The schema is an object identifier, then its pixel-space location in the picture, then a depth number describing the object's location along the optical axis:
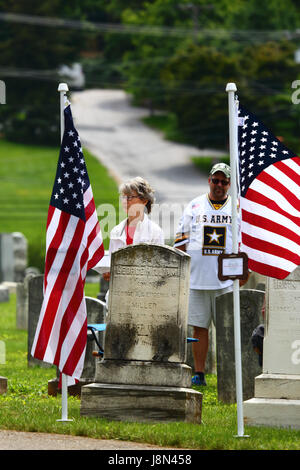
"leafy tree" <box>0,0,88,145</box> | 132.75
